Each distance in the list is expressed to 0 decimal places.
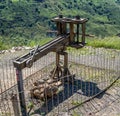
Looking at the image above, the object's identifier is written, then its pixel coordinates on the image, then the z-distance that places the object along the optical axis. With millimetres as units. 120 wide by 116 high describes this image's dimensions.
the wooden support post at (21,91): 6330
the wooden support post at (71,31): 7684
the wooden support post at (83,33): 7742
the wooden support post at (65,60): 7912
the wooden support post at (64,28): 7793
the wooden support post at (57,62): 7988
